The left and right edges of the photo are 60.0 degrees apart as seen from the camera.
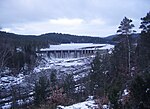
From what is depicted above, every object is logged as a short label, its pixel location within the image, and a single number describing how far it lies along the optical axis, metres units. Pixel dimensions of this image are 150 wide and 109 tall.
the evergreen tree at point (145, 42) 13.70
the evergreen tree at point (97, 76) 17.11
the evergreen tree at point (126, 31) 15.58
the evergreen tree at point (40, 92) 11.85
